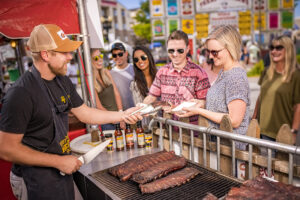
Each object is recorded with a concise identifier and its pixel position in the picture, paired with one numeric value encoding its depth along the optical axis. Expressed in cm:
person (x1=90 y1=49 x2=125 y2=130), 484
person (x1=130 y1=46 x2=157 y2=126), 464
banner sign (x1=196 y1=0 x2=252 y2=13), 864
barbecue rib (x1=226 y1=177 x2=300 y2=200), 172
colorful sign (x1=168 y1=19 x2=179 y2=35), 1022
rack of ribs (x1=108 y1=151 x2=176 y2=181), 234
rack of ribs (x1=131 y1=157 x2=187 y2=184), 221
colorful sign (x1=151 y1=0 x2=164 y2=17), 1047
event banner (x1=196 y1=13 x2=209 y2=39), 1057
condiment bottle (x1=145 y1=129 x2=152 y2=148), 307
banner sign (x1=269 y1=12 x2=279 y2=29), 1249
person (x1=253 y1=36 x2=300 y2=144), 376
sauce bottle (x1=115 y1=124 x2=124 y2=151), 303
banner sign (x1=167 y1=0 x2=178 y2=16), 1018
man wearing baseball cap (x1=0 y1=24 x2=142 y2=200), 173
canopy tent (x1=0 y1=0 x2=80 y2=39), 305
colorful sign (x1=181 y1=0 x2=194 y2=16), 1007
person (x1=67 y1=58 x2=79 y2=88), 1089
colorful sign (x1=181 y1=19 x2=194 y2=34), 1066
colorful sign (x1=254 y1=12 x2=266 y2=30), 1490
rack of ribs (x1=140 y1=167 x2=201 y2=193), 208
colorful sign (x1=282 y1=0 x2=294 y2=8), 1175
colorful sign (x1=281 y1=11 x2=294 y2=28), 1256
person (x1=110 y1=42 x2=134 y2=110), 523
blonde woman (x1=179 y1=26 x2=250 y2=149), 245
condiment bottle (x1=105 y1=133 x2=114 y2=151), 303
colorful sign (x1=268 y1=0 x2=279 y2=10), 1196
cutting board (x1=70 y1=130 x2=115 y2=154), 298
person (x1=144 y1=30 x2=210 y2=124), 355
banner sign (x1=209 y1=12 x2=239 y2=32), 1013
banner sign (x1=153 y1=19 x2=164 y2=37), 1126
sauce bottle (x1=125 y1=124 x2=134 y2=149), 307
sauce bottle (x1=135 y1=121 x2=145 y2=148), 308
